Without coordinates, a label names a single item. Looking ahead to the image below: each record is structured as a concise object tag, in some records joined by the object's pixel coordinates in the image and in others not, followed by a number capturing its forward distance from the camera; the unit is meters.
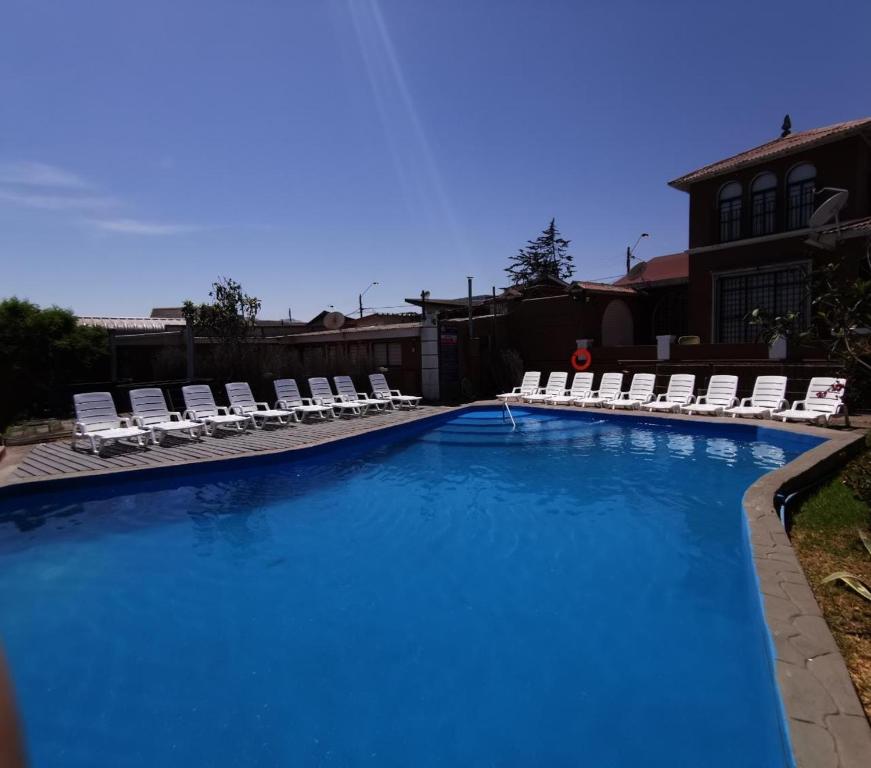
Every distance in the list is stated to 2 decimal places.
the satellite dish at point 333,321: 20.38
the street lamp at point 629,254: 37.34
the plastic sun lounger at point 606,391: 14.58
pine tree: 47.78
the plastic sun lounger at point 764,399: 11.85
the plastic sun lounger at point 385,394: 15.01
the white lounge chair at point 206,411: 11.27
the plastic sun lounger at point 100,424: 9.47
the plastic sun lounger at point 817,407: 11.02
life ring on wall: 17.25
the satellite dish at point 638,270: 22.73
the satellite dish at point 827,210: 11.92
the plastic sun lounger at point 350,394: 14.55
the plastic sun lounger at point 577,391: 14.96
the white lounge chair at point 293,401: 13.22
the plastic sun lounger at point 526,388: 15.62
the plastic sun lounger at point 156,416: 10.39
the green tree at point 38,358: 13.35
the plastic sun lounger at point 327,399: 13.84
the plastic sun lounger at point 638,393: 13.75
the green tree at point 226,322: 15.44
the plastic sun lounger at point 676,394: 13.32
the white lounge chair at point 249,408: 12.24
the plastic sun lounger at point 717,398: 12.47
